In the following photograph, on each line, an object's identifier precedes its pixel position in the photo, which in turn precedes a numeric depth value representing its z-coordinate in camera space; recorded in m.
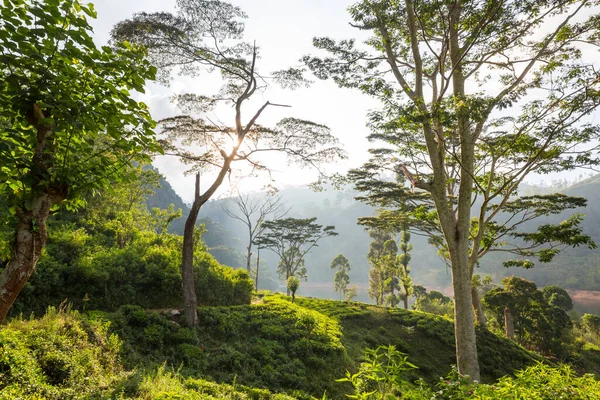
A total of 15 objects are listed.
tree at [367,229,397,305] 30.98
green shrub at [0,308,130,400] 3.46
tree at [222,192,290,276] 25.03
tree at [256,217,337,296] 30.12
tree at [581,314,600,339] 26.11
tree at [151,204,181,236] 18.61
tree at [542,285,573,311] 27.56
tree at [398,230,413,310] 25.06
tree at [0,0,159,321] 2.10
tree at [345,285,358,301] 39.68
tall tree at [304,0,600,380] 6.30
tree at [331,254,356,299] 45.47
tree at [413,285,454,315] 31.50
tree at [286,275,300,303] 18.02
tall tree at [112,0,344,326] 8.78
